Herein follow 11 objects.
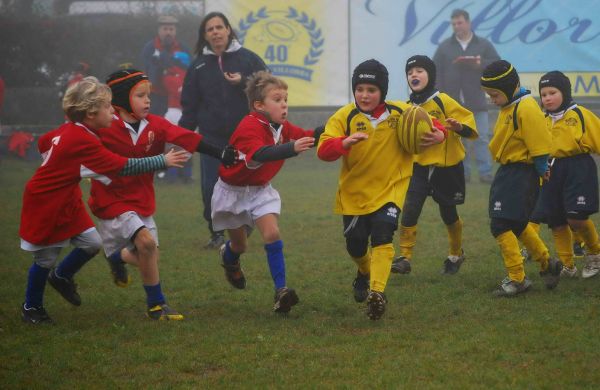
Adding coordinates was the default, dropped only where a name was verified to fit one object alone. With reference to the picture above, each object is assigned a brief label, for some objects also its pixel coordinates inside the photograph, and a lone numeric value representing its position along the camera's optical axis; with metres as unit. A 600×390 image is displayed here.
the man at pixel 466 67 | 33.22
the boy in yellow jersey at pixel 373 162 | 14.31
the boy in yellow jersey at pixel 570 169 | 16.66
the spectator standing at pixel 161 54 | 34.69
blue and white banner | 38.09
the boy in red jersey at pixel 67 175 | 13.87
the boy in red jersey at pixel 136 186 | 14.45
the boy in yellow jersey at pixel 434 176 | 17.45
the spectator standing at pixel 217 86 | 20.25
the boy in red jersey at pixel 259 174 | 14.91
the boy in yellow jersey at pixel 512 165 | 15.35
